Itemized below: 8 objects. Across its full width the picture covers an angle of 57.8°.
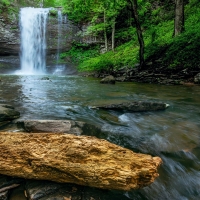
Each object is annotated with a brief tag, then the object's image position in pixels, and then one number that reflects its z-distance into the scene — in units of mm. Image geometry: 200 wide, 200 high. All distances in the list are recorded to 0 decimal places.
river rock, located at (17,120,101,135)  2541
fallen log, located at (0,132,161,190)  1463
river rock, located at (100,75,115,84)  9914
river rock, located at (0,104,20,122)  3043
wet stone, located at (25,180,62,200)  1465
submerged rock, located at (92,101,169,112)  4211
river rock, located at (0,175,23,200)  1471
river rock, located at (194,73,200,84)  8250
